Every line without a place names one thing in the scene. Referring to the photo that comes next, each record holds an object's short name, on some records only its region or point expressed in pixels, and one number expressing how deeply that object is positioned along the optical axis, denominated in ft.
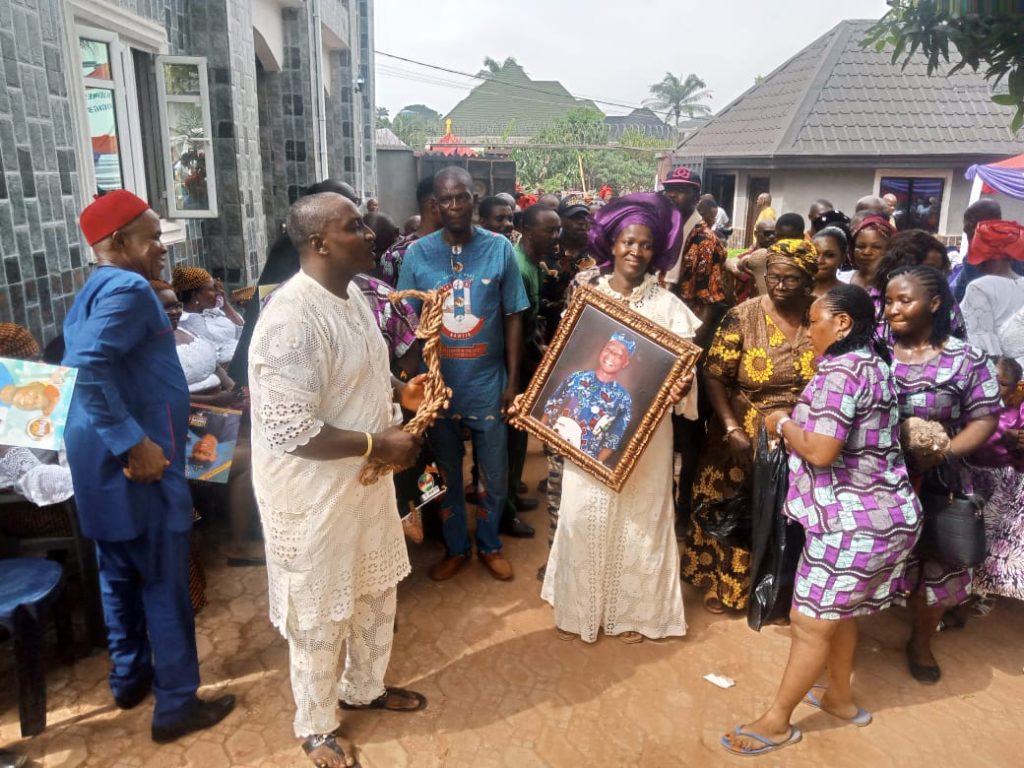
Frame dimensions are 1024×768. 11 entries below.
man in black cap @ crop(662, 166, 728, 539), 14.75
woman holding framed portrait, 10.93
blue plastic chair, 8.98
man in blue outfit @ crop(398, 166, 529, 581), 12.66
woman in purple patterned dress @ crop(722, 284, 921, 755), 8.43
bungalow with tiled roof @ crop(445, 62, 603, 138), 200.13
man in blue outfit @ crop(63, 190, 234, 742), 8.33
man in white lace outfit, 7.64
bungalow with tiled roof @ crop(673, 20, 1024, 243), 45.52
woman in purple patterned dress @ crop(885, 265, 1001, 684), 9.67
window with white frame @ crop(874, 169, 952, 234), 46.55
